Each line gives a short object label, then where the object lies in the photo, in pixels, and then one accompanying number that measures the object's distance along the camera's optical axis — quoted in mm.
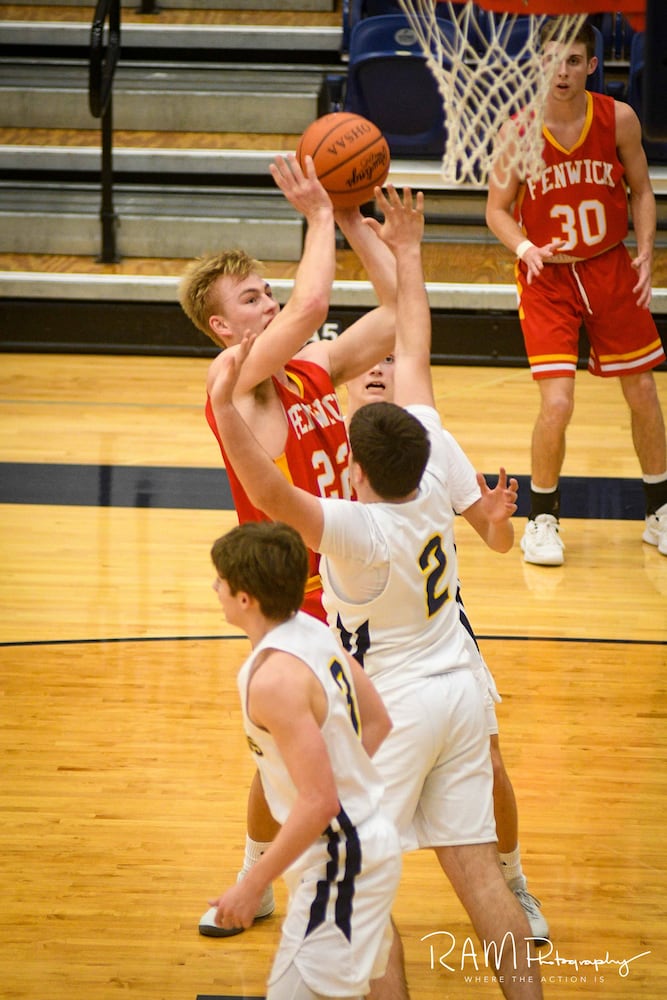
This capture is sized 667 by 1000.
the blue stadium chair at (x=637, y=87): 18000
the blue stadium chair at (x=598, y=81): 16891
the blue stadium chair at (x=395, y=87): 18312
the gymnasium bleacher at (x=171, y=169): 17875
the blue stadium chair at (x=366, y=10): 20219
